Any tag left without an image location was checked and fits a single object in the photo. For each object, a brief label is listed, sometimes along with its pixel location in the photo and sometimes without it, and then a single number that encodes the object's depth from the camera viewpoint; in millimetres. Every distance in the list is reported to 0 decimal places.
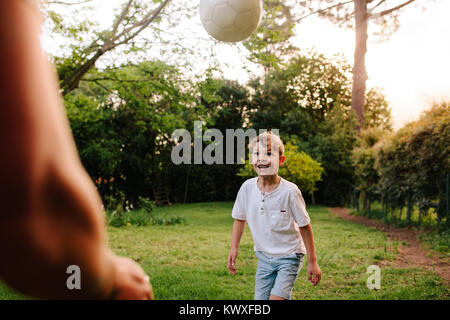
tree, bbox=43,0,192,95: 7387
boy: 2486
